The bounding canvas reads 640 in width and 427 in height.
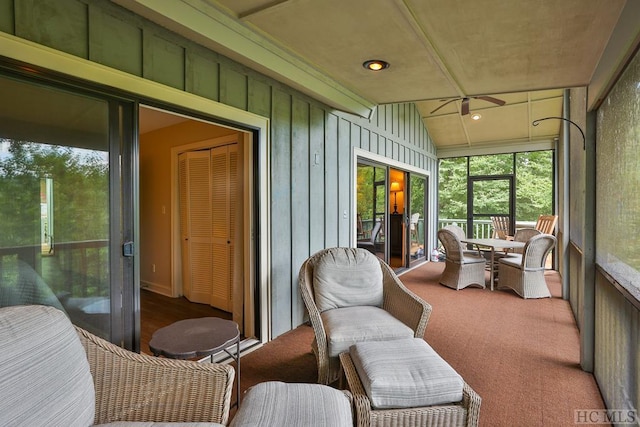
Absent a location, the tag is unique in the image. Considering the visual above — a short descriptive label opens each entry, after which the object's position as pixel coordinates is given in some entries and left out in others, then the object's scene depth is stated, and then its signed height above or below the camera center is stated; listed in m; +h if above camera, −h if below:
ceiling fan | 5.14 +1.67
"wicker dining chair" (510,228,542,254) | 6.02 -0.46
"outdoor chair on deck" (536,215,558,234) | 6.44 -0.29
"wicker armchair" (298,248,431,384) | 2.21 -0.73
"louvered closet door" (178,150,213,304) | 4.27 -0.19
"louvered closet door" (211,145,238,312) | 3.91 -0.13
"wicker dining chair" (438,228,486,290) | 5.25 -0.90
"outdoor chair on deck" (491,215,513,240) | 7.58 -0.41
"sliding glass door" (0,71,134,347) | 1.67 +0.03
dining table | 5.25 -0.57
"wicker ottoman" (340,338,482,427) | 1.57 -0.91
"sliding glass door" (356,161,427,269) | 5.22 -0.06
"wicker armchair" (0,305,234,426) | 1.06 -0.64
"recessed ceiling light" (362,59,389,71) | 2.78 +1.22
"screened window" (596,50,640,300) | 1.66 +0.15
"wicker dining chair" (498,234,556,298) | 4.74 -0.86
